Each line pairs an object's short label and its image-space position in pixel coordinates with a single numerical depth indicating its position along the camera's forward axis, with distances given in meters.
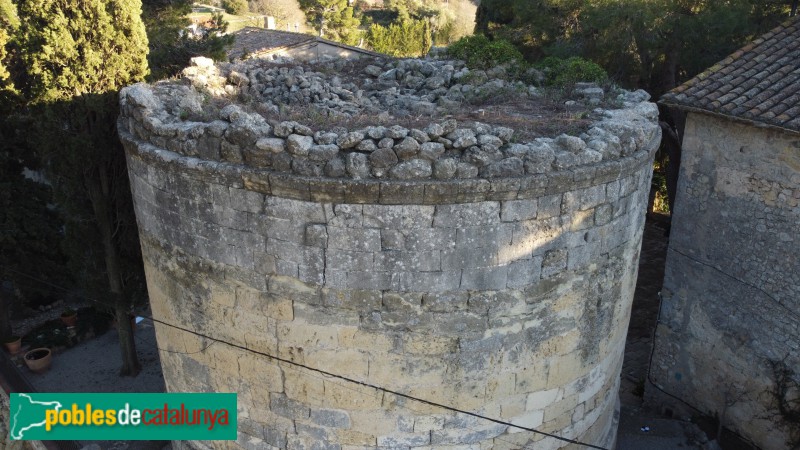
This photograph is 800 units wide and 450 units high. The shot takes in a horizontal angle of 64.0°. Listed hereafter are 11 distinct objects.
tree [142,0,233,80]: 11.10
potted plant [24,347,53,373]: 10.16
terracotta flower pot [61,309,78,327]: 11.45
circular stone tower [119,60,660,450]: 5.08
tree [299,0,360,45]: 31.78
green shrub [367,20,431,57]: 29.69
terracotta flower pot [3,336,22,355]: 10.91
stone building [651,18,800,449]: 8.05
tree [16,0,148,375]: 7.92
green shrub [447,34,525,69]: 9.52
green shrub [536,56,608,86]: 8.43
